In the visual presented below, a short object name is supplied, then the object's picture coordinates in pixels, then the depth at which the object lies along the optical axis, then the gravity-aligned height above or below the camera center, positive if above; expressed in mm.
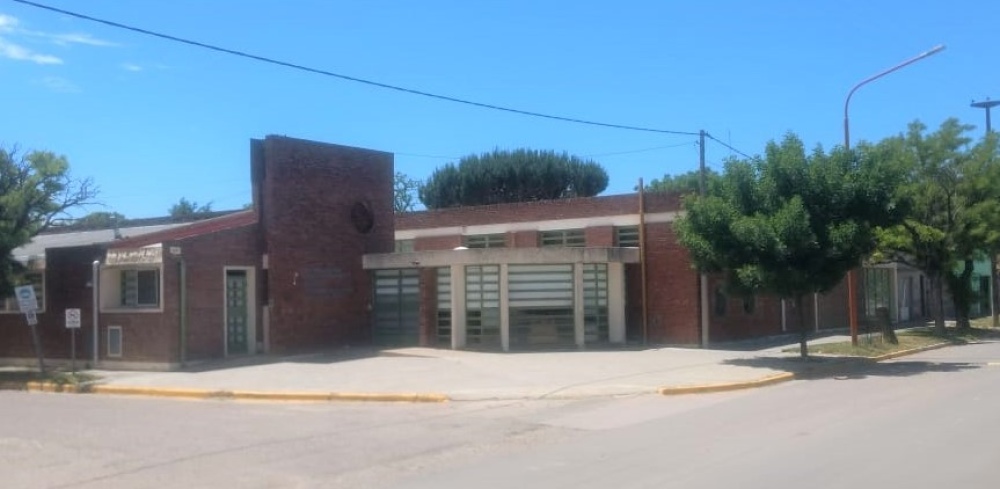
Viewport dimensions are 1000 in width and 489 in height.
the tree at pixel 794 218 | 21594 +1501
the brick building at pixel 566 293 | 27953 -146
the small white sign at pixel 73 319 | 23000 -510
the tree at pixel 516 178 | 56344 +6527
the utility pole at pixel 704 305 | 28297 -589
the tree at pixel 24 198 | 23641 +2505
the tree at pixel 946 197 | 32312 +2822
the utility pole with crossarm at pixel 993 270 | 41219 +397
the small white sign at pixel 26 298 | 22766 +14
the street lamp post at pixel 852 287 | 25219 -133
